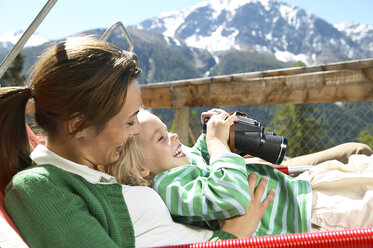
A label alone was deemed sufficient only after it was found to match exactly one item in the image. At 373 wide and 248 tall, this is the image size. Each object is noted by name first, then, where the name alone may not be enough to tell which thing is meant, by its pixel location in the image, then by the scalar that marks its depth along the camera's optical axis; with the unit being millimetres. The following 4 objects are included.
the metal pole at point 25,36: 1043
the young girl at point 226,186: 1023
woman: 784
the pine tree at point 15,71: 25953
